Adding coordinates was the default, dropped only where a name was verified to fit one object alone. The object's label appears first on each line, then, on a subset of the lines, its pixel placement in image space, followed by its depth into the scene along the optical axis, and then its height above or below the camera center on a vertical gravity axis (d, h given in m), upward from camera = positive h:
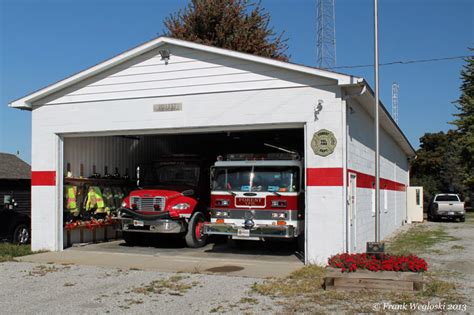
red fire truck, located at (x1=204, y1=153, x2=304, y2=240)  13.07 -0.30
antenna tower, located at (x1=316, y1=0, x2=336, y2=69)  29.16 +8.04
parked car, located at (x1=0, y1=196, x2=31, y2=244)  15.98 -1.17
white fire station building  11.96 +1.78
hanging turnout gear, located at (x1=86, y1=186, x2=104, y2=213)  16.39 -0.46
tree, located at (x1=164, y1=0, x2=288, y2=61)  29.95 +9.13
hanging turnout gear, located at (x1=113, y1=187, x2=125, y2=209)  17.59 -0.34
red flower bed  9.23 -1.39
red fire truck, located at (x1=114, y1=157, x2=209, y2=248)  14.75 -0.52
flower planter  8.72 -1.61
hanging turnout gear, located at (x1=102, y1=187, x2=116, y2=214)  17.08 -0.46
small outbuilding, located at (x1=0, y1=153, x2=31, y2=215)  18.69 -0.02
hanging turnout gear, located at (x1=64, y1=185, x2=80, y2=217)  15.68 -0.42
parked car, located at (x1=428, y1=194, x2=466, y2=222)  30.73 -1.40
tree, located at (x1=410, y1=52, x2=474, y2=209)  39.53 +2.75
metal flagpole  10.23 +1.54
